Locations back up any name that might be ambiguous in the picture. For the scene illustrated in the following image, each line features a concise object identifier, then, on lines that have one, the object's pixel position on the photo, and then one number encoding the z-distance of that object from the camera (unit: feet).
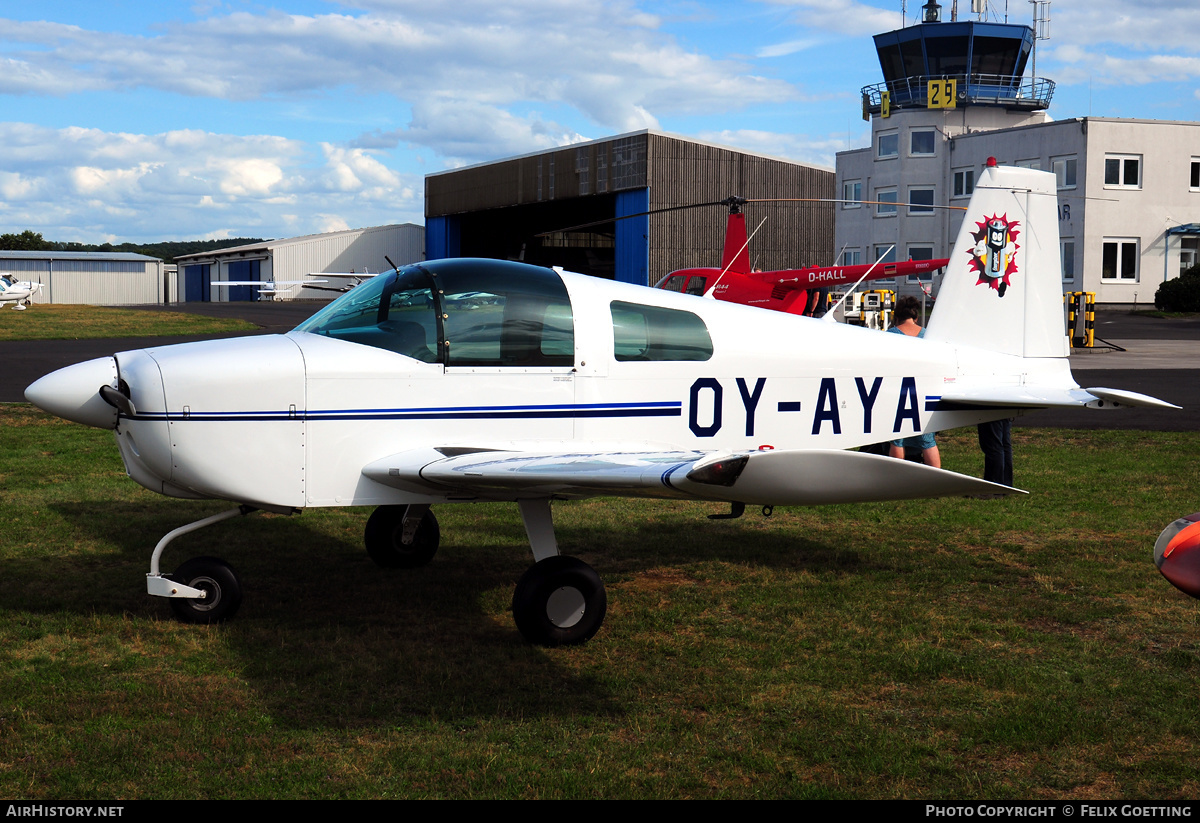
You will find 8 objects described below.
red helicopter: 79.36
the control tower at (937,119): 164.25
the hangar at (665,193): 171.94
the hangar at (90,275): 265.13
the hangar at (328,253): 259.19
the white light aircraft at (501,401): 17.21
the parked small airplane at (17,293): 168.62
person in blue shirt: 28.94
